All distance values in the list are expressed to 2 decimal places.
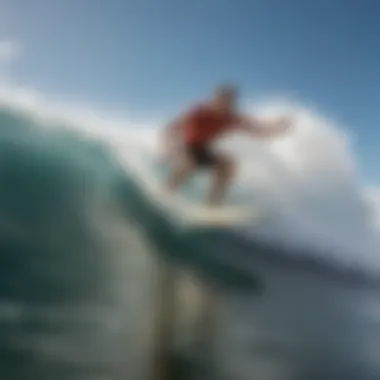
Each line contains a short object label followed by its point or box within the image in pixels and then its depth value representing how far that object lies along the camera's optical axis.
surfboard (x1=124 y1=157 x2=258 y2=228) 4.39
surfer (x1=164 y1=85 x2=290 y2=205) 4.40
